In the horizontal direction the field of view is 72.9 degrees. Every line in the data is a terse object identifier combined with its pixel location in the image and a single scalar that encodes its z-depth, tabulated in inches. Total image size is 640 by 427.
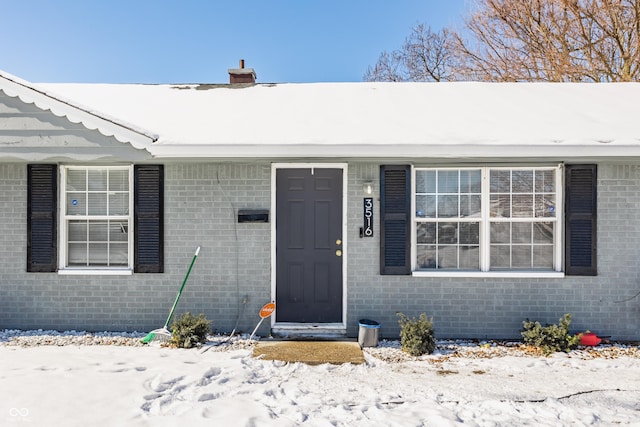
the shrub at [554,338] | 205.5
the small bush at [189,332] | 206.5
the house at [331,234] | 221.9
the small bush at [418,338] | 201.8
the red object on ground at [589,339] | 213.6
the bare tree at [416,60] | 677.9
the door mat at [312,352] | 191.3
